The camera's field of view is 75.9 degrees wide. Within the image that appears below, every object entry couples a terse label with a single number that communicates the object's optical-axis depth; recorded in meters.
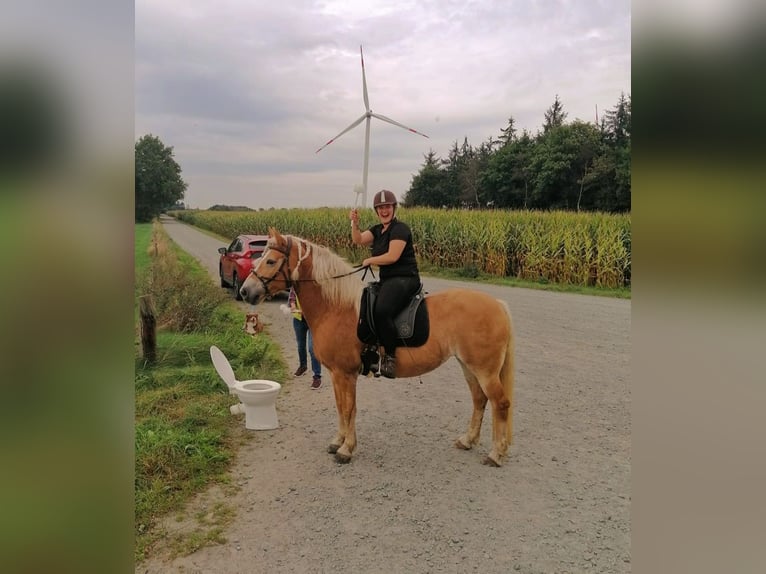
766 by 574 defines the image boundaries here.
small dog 4.94
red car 7.55
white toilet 4.49
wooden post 5.77
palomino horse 3.95
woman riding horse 3.80
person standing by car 5.59
